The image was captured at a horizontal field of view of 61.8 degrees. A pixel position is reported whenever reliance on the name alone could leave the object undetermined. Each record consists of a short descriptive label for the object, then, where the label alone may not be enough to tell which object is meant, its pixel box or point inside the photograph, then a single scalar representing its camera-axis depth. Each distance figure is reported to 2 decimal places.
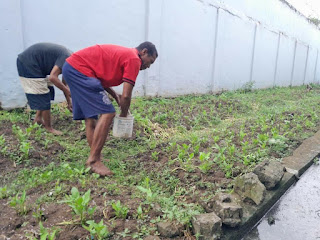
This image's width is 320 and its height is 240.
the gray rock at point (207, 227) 1.70
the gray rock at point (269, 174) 2.41
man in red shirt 2.52
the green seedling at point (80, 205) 1.71
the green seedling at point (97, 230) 1.58
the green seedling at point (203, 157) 2.68
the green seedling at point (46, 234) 1.51
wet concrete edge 1.97
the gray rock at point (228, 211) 1.85
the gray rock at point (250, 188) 2.16
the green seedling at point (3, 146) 2.73
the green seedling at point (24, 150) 2.71
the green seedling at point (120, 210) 1.83
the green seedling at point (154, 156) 3.04
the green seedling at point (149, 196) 1.99
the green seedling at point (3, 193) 2.08
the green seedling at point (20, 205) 1.81
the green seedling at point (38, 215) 1.78
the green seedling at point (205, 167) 2.58
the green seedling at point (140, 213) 1.84
